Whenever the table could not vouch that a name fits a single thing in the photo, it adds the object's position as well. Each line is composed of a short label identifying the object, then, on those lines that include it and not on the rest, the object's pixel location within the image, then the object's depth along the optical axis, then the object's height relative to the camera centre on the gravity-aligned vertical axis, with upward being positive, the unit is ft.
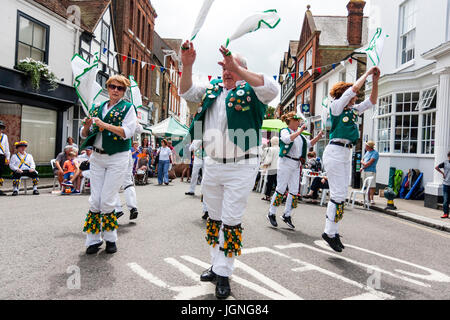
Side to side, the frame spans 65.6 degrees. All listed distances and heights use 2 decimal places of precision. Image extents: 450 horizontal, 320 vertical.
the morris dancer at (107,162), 12.97 -0.34
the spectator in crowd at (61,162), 34.12 -1.08
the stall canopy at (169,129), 58.95 +4.76
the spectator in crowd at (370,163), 35.17 +0.15
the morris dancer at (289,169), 19.77 -0.44
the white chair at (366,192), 33.01 -2.66
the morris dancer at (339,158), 14.35 +0.20
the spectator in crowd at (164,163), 45.80 -0.96
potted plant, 44.09 +10.34
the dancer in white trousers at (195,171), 31.57 -1.30
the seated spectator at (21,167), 31.37 -1.58
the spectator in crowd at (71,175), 33.32 -2.23
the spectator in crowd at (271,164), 34.17 -0.42
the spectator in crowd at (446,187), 27.34 -1.52
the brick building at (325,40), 79.10 +30.25
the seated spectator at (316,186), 35.32 -2.45
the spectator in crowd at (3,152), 30.07 -0.26
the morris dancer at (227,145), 9.72 +0.40
